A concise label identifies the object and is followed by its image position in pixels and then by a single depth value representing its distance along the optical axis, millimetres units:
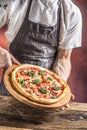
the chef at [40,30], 1857
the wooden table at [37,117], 1548
